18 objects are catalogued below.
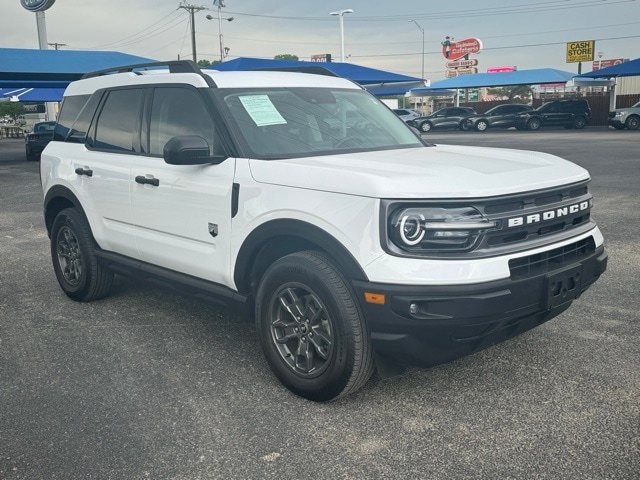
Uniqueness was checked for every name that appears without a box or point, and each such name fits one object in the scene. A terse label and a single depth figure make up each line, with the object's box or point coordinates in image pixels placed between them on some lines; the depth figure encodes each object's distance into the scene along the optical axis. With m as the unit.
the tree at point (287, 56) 104.14
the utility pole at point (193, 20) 59.53
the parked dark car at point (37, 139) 26.64
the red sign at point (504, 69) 84.62
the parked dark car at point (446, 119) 41.84
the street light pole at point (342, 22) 41.78
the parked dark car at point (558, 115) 37.97
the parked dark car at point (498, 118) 39.78
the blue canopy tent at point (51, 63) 21.56
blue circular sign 30.62
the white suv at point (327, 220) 3.18
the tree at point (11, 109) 88.81
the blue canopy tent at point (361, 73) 21.81
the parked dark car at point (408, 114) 44.58
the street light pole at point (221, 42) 72.56
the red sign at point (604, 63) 94.93
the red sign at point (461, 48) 78.75
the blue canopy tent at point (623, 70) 36.12
